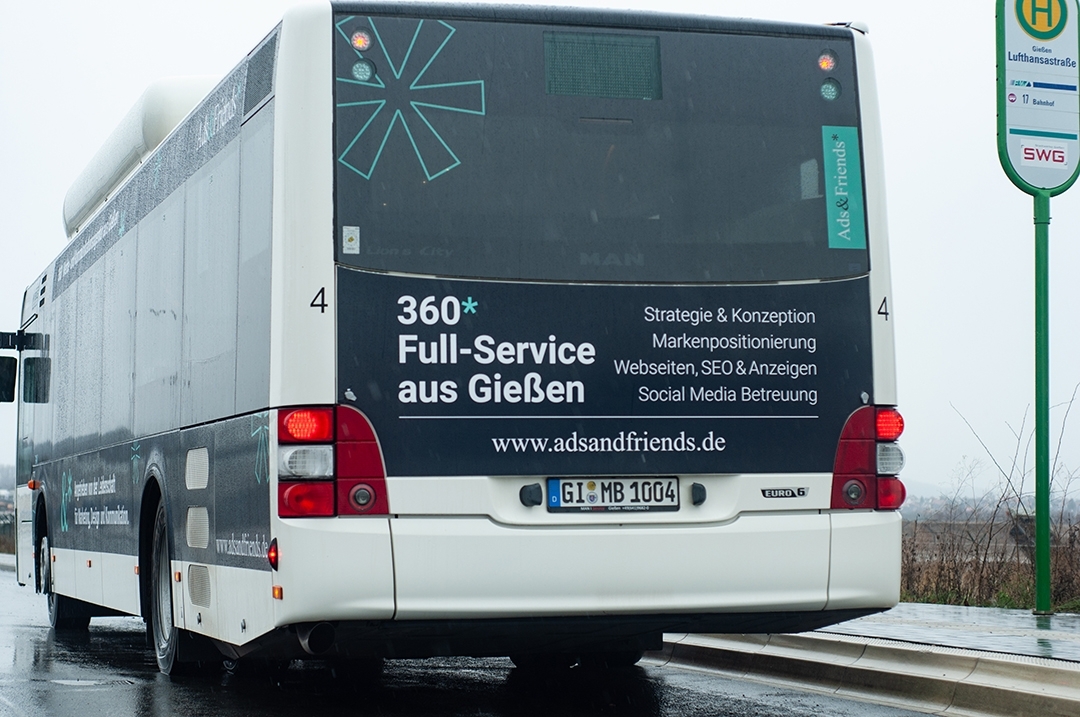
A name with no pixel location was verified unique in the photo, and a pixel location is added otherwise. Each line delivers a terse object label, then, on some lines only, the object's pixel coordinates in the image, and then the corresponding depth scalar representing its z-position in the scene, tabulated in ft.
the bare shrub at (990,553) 45.01
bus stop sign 43.55
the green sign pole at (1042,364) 42.39
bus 23.75
